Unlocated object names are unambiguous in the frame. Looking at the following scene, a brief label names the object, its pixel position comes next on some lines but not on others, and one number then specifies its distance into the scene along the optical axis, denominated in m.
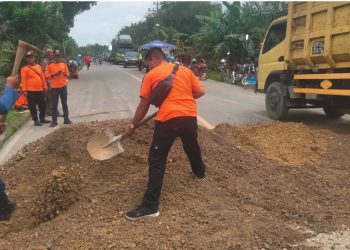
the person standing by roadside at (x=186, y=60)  22.01
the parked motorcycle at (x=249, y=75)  20.37
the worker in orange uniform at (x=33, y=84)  10.14
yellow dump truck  8.53
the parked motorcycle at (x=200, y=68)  24.52
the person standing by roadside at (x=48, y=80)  10.39
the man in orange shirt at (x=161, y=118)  4.48
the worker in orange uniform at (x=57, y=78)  10.14
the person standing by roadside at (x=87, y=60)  47.91
